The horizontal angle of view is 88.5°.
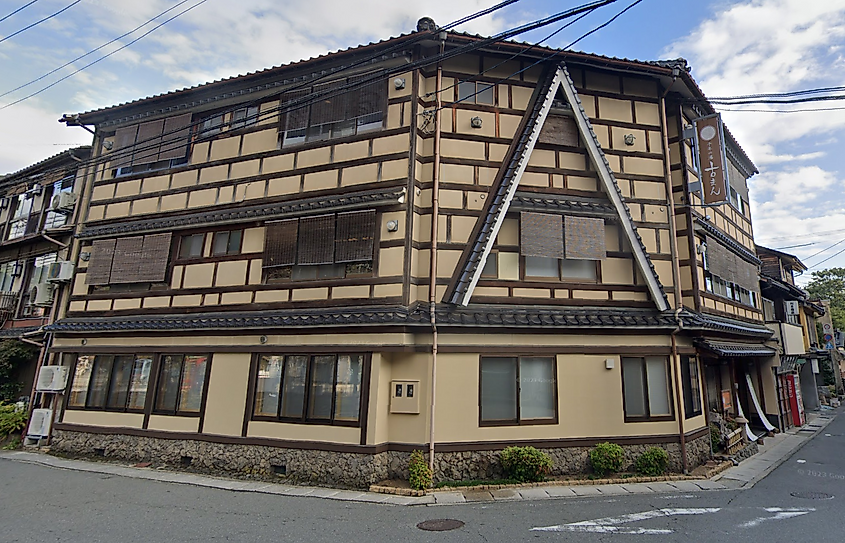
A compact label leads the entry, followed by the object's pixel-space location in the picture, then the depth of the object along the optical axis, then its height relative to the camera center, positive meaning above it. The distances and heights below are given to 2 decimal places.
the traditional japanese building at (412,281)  9.41 +2.38
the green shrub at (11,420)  12.90 -1.59
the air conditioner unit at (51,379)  12.30 -0.33
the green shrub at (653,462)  9.42 -1.55
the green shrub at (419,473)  8.46 -1.76
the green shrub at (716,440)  11.37 -1.24
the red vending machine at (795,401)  18.28 -0.27
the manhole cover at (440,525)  6.66 -2.18
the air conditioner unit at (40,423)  12.38 -1.56
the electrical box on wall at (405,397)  9.18 -0.34
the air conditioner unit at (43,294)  13.74 +2.25
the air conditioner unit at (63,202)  14.55 +5.41
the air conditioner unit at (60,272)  13.29 +2.85
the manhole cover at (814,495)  8.48 -1.93
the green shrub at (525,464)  8.95 -1.59
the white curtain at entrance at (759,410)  15.67 -0.62
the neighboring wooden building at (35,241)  14.09 +4.48
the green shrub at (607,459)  9.21 -1.47
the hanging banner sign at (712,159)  11.62 +6.17
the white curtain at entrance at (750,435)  13.57 -1.28
